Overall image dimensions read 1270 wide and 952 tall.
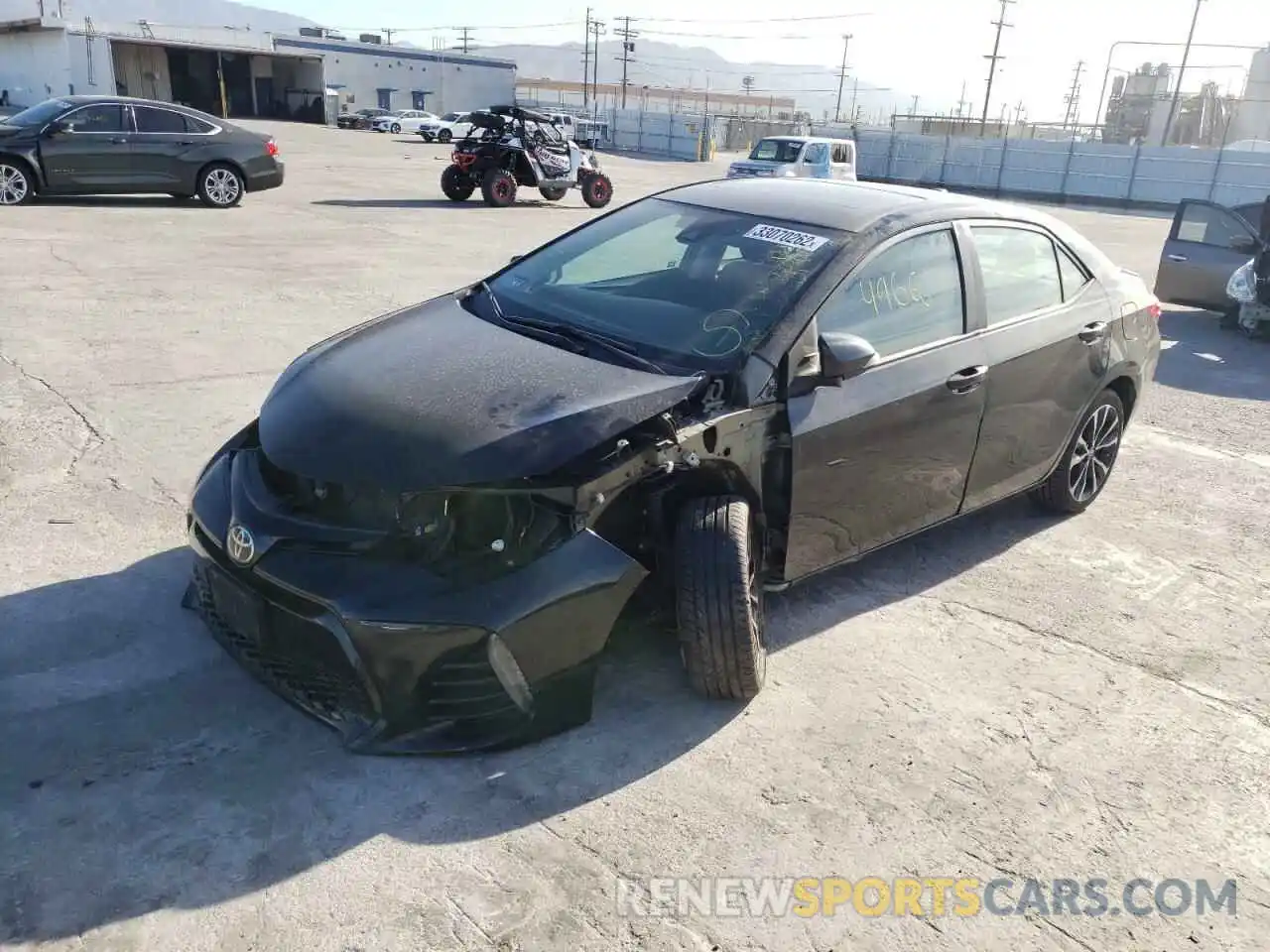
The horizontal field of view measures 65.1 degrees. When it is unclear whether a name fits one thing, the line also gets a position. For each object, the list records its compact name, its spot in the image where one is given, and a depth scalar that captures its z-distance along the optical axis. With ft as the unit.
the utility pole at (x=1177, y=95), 123.41
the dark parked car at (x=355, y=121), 159.53
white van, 73.26
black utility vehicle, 58.65
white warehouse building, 133.27
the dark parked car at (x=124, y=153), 43.73
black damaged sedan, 9.30
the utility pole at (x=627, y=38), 225.76
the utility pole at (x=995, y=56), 205.05
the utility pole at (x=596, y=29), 309.83
